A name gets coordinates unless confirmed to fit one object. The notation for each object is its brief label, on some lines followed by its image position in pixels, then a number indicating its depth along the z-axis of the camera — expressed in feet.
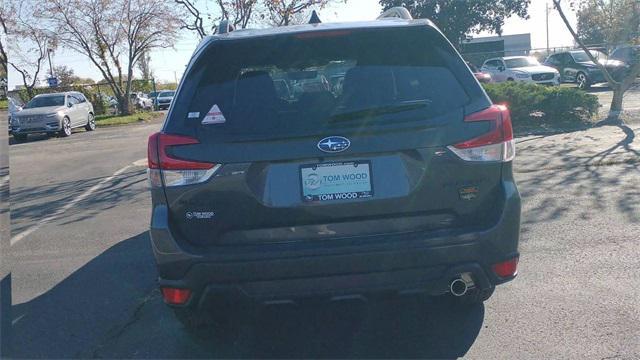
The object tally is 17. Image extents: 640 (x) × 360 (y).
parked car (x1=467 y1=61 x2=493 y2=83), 72.33
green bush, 47.73
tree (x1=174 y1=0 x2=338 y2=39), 46.14
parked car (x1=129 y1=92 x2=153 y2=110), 142.57
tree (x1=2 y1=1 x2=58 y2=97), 108.88
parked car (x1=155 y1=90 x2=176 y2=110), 163.73
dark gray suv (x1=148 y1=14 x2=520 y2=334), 11.52
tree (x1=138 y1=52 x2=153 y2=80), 171.72
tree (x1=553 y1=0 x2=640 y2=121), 49.11
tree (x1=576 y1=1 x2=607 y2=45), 52.70
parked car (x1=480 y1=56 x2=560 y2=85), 93.15
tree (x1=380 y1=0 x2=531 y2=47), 143.02
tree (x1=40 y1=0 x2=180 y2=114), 107.45
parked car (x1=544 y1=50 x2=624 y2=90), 98.12
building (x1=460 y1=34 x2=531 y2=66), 143.43
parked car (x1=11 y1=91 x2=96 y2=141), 76.38
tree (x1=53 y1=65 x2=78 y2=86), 145.86
